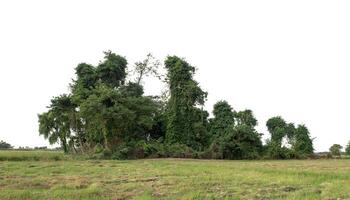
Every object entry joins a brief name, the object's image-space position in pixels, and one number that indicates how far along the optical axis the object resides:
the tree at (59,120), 39.91
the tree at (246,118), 49.16
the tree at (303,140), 49.41
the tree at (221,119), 43.12
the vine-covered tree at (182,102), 39.84
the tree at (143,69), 47.62
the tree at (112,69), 42.59
